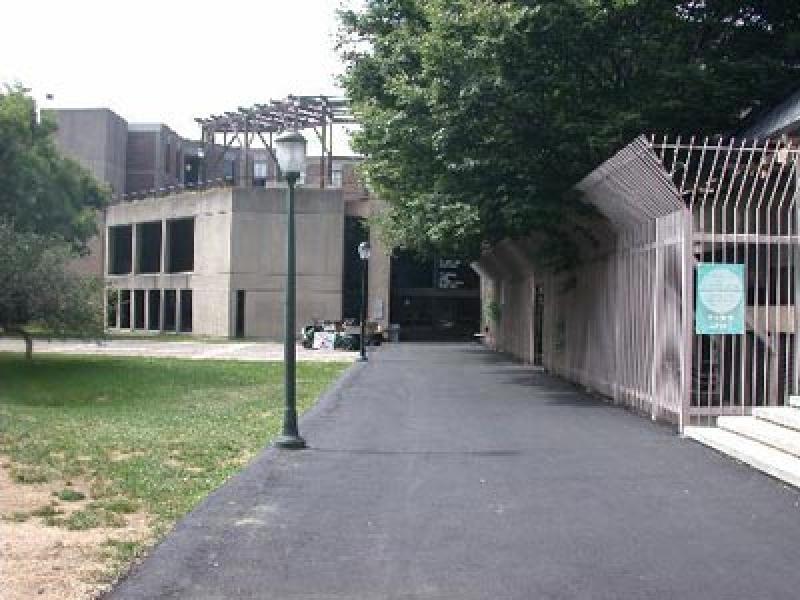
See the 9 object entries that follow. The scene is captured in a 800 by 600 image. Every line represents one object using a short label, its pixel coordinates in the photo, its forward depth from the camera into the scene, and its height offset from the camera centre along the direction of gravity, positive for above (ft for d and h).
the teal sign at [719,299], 40.60 +0.84
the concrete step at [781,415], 34.40 -3.50
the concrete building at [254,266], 160.15 +8.06
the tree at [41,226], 74.59 +12.12
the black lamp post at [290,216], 37.93 +3.84
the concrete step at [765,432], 31.94 -3.98
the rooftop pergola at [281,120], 170.14 +35.97
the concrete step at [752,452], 29.07 -4.40
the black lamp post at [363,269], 99.19 +4.76
